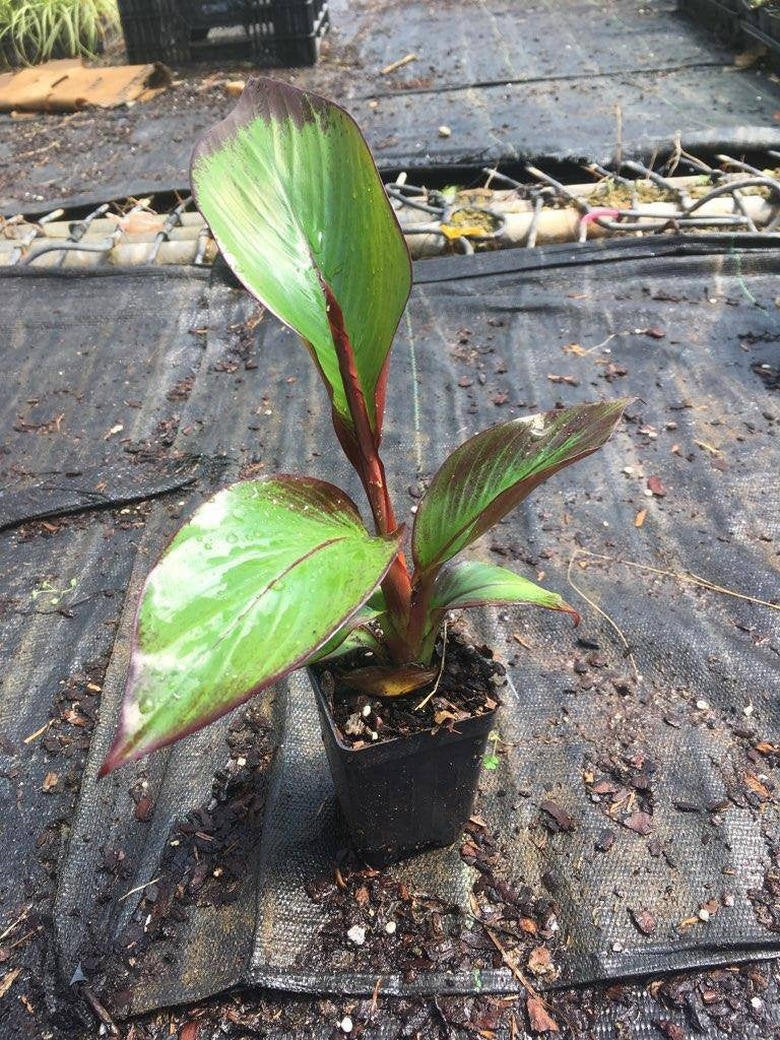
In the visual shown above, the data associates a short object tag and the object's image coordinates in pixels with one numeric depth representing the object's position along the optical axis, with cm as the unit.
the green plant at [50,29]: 488
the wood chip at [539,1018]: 91
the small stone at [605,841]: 108
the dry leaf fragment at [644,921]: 99
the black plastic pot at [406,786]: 90
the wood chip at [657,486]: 171
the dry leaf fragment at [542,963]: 96
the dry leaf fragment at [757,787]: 114
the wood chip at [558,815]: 111
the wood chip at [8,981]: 99
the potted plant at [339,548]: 52
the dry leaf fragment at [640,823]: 110
